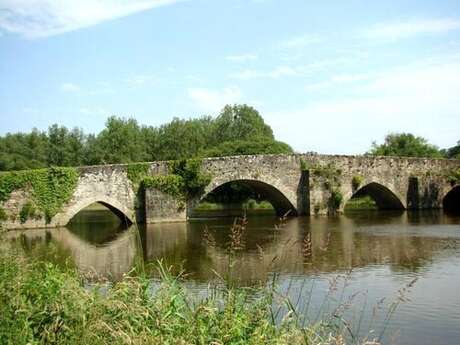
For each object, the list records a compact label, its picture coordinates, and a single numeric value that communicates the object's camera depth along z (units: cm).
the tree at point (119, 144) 5372
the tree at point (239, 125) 5544
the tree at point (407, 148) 4884
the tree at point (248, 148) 4384
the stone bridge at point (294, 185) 2331
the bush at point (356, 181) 2848
